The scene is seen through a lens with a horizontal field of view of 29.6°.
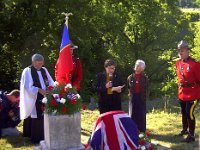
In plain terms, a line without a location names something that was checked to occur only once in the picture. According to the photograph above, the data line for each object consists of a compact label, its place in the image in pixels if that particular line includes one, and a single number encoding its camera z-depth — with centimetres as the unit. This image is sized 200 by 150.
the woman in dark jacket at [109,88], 736
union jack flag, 594
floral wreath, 631
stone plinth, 629
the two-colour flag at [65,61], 732
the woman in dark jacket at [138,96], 751
